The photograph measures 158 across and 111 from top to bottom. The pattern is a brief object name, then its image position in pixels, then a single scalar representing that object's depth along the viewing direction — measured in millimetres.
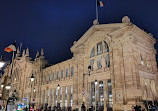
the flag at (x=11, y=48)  17522
